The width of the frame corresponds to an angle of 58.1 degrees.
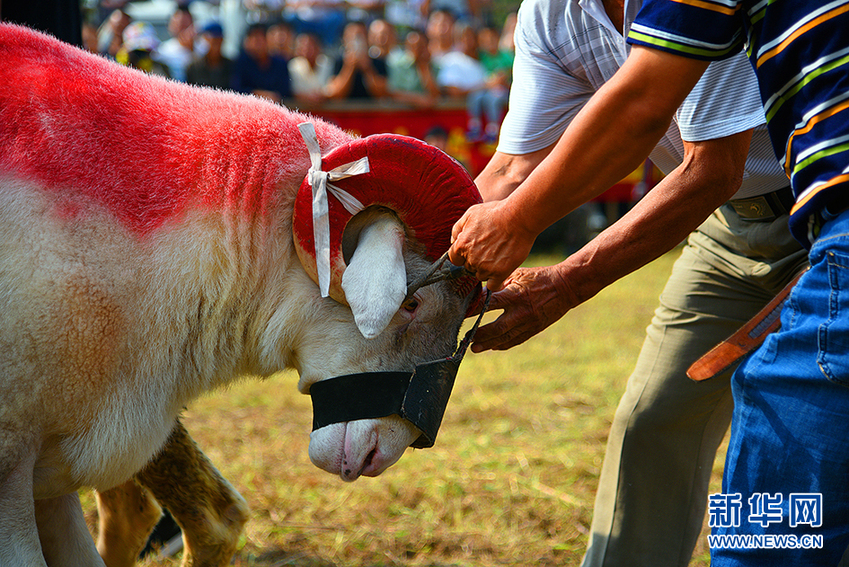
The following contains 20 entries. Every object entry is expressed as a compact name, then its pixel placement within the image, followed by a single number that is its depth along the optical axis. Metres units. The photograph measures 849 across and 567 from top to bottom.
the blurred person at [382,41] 10.95
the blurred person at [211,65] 9.47
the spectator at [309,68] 10.59
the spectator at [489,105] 10.01
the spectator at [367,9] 12.73
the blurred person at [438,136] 9.86
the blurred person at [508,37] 11.31
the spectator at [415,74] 10.53
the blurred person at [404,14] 13.08
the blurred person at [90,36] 7.88
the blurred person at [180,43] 10.18
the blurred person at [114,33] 6.35
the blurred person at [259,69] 9.92
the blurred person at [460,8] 13.02
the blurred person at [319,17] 12.21
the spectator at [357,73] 10.22
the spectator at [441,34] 11.31
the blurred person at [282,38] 10.91
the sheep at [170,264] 1.91
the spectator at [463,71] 10.65
